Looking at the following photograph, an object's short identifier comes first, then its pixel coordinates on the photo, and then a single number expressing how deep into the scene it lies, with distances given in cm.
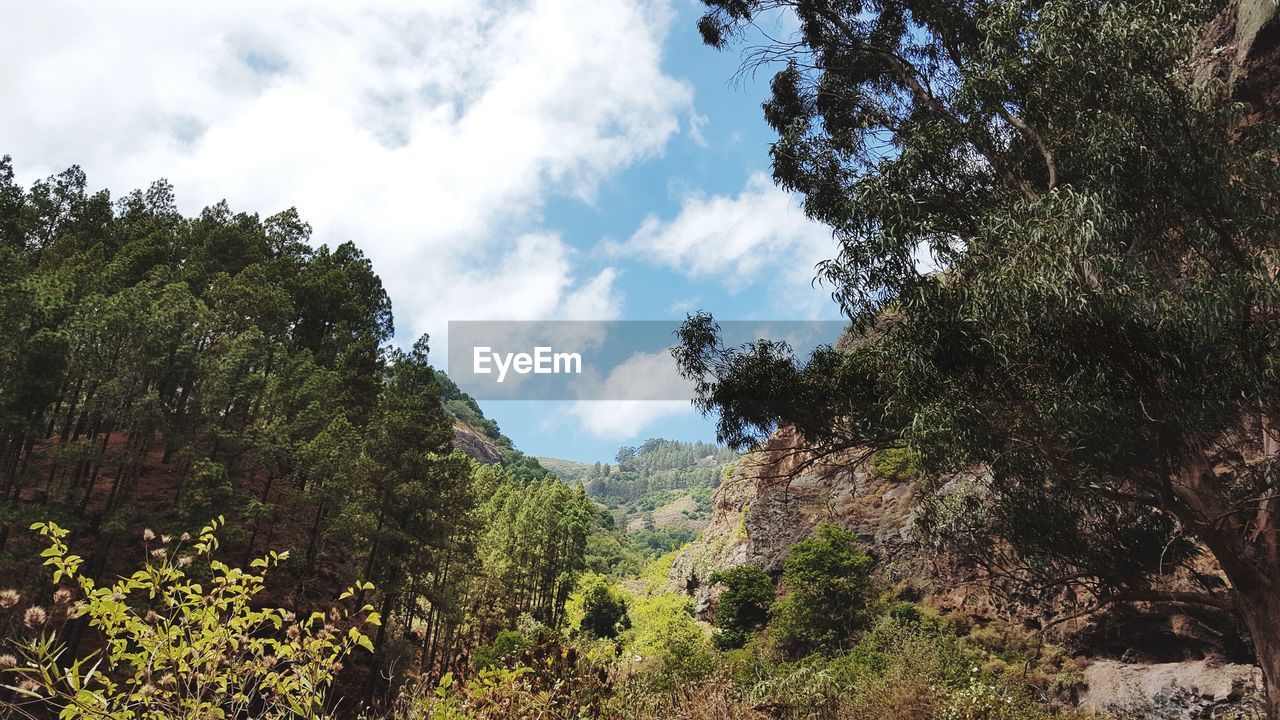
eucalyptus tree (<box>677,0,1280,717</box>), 818
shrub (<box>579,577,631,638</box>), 4516
